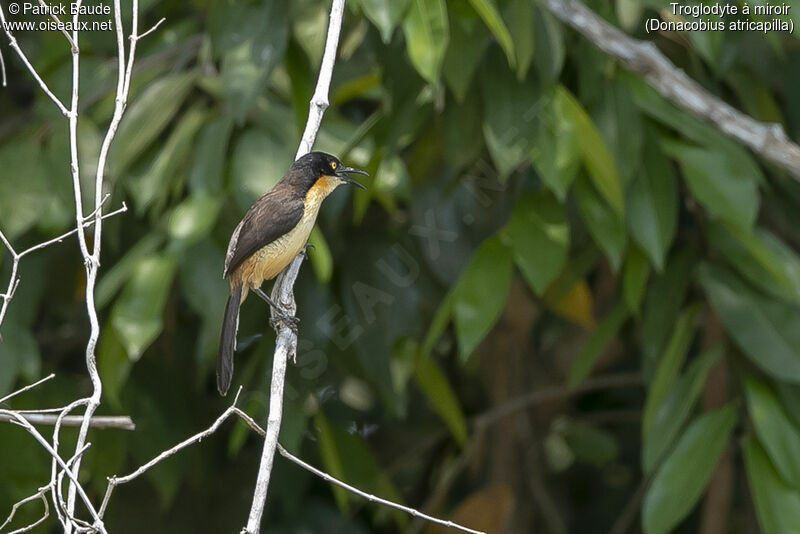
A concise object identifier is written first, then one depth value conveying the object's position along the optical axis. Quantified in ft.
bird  24.13
